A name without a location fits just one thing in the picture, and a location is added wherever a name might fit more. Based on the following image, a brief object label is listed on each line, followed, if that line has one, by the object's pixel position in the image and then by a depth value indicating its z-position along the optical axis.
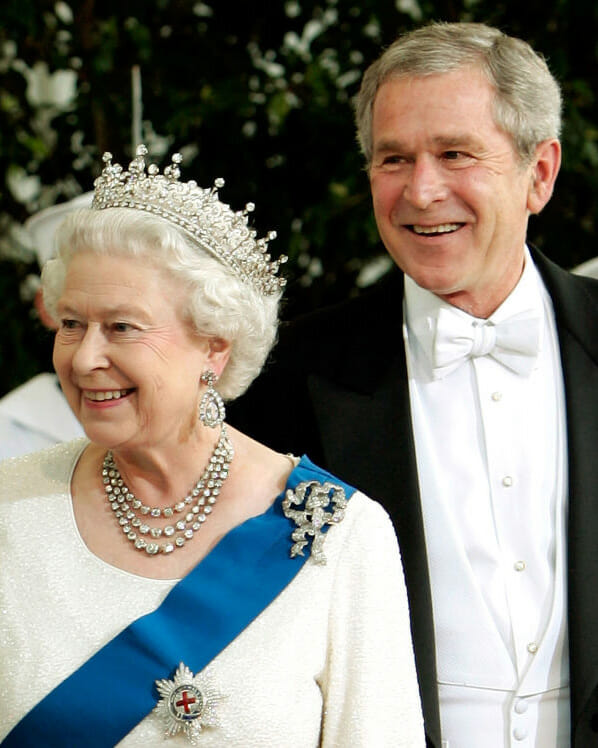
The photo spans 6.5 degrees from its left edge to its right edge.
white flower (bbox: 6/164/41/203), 5.73
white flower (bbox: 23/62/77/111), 7.46
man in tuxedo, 4.84
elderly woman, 4.66
